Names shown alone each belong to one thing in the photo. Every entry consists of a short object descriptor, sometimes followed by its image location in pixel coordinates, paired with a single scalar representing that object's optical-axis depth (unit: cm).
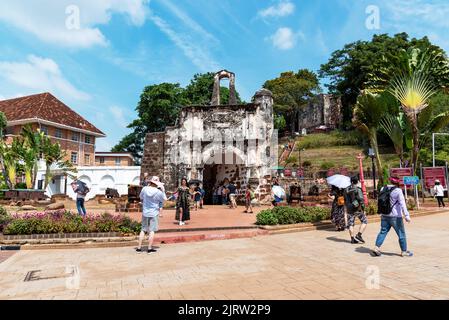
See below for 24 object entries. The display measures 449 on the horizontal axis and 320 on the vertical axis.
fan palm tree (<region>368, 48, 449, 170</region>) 1619
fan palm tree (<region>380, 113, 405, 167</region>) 1803
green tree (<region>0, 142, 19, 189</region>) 2591
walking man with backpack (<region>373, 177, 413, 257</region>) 659
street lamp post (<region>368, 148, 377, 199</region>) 1842
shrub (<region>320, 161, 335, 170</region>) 3438
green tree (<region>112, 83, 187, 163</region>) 4269
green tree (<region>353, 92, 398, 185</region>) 1789
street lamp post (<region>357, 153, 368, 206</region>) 1290
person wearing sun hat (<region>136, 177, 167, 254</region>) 755
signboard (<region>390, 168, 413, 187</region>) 1597
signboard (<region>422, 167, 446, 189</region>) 1811
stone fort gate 1914
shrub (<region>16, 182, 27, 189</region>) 2913
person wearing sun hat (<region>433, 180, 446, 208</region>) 1631
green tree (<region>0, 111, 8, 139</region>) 2768
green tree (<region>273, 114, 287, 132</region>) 5868
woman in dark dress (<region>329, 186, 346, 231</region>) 985
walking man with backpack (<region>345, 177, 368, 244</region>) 813
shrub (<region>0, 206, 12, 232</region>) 902
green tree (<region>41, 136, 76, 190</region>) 2781
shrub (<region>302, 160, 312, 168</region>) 3769
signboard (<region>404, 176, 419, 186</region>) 1480
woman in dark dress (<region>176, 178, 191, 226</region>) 1077
